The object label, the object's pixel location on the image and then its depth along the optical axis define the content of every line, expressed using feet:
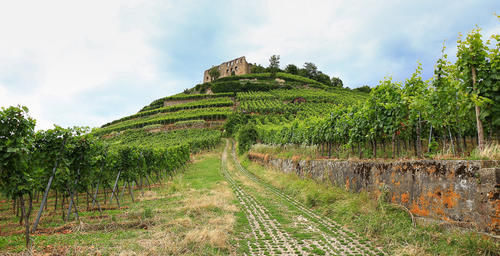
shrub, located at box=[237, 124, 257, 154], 122.31
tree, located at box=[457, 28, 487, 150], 20.54
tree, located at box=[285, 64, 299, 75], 424.46
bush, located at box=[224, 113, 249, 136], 205.98
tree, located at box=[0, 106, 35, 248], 21.03
